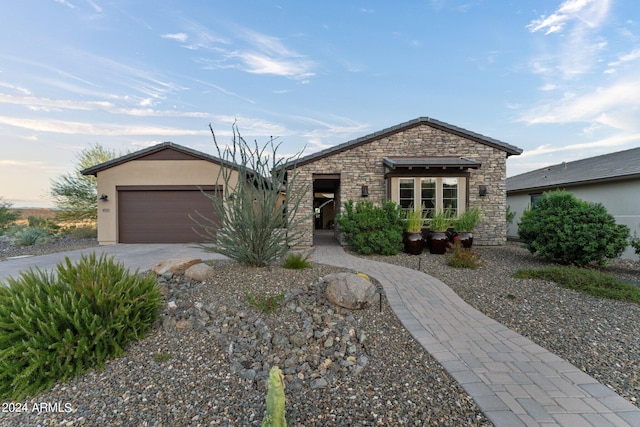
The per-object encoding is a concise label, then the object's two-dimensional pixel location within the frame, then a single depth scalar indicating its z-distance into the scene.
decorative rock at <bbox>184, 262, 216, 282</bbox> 4.19
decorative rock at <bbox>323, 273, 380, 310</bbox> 3.59
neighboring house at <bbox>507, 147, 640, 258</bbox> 8.62
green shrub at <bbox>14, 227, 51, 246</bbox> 11.41
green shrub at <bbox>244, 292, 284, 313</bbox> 3.31
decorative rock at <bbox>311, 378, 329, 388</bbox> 2.28
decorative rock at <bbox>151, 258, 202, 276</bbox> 4.45
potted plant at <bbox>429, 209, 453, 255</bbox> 8.55
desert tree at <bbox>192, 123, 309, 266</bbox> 4.36
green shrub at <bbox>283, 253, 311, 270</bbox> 4.78
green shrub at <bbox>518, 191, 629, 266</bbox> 6.45
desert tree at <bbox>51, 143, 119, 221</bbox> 14.34
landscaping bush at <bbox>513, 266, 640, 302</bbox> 4.52
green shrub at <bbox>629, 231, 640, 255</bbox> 6.85
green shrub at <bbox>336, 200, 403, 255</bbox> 8.26
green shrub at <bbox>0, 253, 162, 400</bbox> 2.33
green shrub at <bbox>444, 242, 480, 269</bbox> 6.61
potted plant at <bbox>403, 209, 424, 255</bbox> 8.43
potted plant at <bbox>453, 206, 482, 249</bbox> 8.85
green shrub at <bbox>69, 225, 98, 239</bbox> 13.76
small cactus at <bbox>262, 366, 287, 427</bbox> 1.53
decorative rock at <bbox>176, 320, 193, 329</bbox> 3.08
